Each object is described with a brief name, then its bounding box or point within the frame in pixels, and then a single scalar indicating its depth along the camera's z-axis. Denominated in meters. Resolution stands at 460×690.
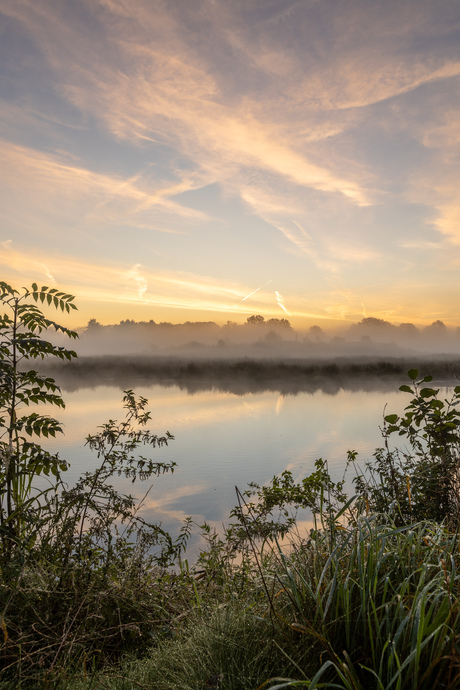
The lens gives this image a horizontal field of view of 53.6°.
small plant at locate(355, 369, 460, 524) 4.21
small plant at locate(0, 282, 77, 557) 3.39
